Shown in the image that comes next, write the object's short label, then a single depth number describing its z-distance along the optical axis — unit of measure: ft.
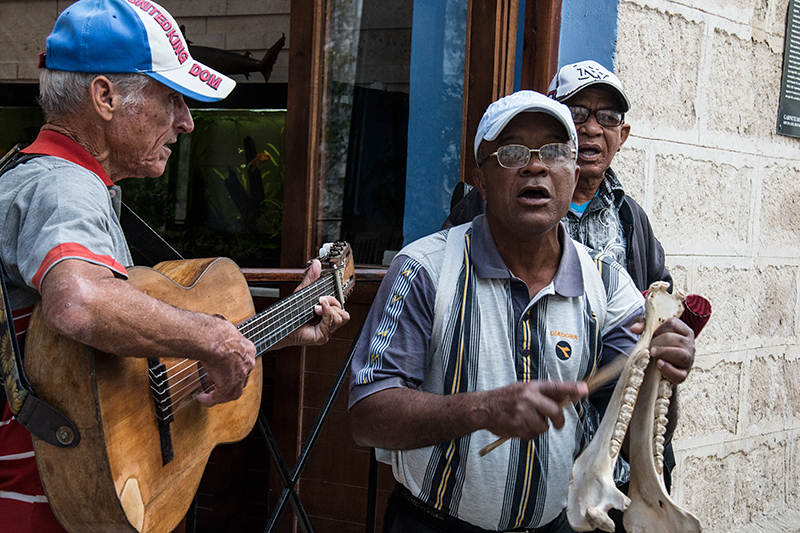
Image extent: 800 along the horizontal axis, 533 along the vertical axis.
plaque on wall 13.29
